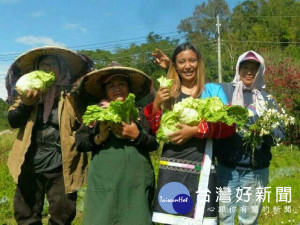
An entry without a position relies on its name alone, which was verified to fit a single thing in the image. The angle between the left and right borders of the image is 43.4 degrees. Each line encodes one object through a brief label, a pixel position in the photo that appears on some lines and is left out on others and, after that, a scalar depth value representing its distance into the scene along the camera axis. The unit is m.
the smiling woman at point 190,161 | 2.91
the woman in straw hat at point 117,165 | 2.92
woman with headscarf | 3.24
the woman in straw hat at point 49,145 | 3.39
